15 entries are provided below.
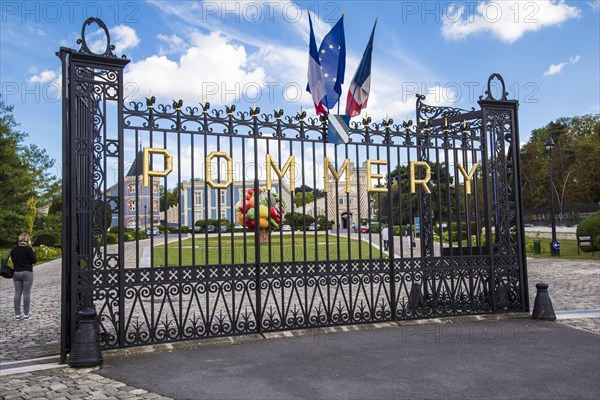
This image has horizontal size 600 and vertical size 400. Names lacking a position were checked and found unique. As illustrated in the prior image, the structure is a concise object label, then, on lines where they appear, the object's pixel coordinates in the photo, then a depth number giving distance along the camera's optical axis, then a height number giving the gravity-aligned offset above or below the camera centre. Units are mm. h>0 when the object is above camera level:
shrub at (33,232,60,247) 34844 -1063
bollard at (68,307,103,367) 5750 -1404
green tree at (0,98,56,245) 28469 +2433
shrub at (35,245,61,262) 26219 -1582
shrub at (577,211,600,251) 22061 -716
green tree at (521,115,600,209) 48906 +5505
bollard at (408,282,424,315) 8273 -1353
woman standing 9258 -959
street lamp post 22758 -971
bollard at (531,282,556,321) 8438 -1579
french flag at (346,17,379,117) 8469 +2039
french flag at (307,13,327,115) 8156 +2312
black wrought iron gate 6305 +112
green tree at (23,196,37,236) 29844 +581
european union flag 8211 +2634
